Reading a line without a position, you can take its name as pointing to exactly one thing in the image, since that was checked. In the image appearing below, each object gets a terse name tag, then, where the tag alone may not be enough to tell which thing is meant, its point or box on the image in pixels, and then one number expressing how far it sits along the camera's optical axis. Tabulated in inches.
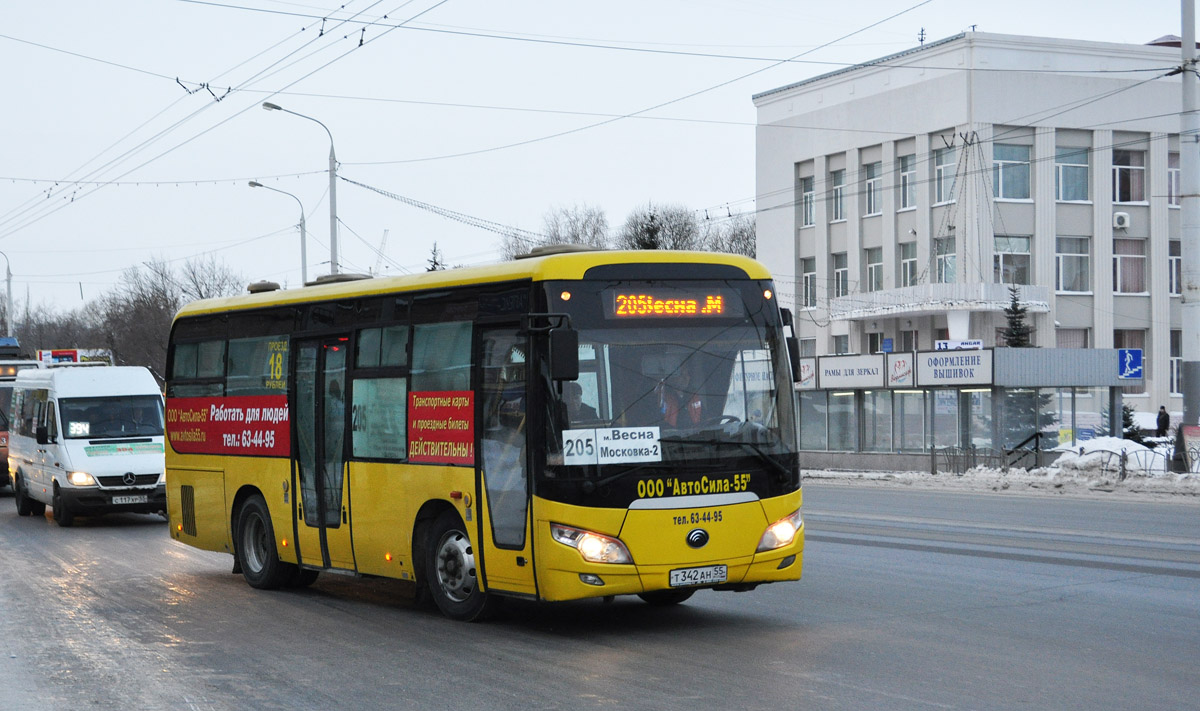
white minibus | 799.1
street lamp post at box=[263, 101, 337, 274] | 1369.3
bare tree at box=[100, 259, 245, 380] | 2581.2
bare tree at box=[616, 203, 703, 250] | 3469.5
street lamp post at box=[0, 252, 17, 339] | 2609.0
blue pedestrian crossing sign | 1362.0
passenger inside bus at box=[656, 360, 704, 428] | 366.0
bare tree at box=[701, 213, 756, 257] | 3631.9
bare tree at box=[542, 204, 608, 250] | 3585.1
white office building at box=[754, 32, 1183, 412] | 2006.6
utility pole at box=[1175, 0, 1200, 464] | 1057.5
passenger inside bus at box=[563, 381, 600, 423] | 361.7
